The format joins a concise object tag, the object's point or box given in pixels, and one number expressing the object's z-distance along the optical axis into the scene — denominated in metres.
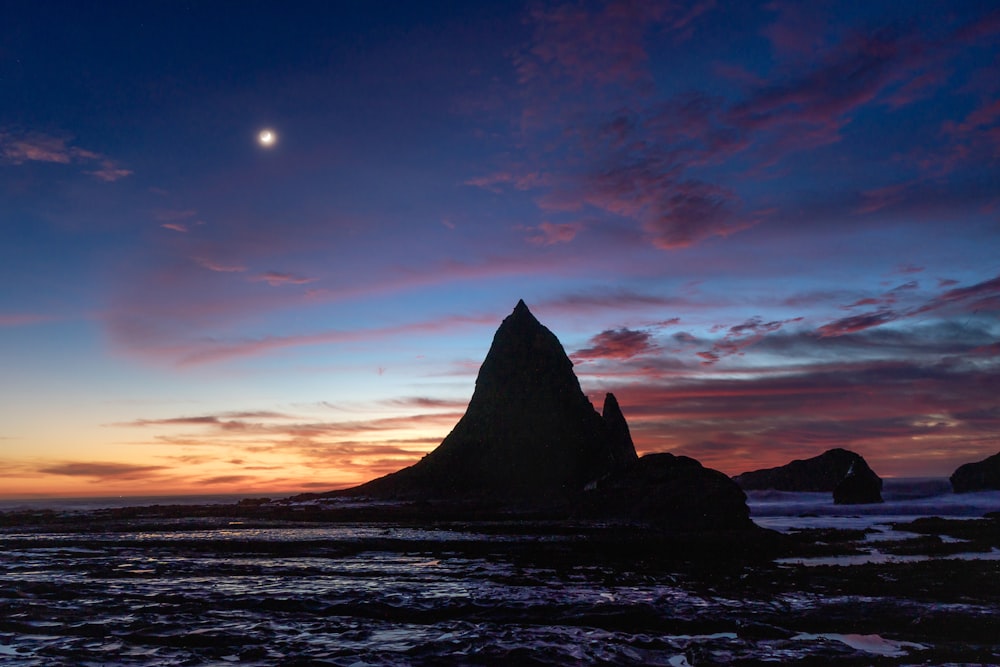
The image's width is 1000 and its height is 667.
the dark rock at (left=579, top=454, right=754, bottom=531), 51.69
